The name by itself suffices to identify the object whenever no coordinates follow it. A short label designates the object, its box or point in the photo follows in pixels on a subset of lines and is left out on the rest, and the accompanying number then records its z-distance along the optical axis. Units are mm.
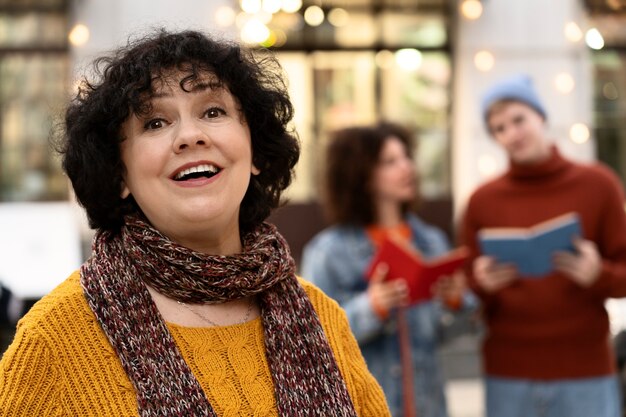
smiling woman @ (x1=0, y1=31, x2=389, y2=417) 1937
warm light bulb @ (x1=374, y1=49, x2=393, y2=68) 9477
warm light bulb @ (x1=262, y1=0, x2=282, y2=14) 9125
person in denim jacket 4066
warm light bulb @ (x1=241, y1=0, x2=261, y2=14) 8922
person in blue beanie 4035
